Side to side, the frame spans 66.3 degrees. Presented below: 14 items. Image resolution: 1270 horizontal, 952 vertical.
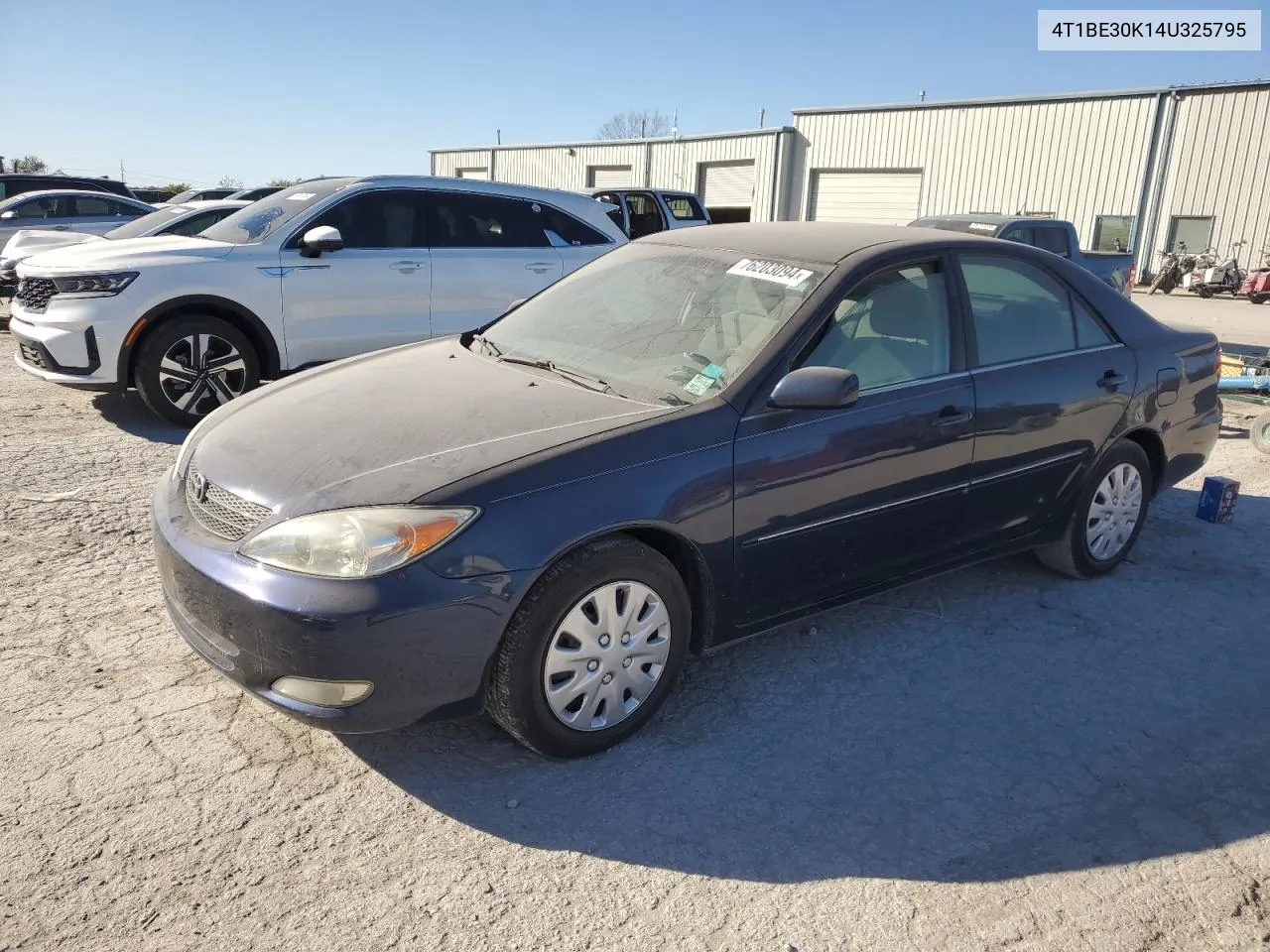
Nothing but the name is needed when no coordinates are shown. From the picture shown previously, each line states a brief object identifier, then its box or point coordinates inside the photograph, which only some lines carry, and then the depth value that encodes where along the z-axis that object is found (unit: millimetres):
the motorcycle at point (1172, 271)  24062
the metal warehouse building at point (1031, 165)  24359
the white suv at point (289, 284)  6359
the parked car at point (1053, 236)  12242
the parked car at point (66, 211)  13883
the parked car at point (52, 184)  15789
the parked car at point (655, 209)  16672
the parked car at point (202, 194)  15152
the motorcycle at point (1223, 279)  22828
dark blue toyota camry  2666
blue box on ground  5332
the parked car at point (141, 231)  9461
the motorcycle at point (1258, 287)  21484
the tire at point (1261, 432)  6766
